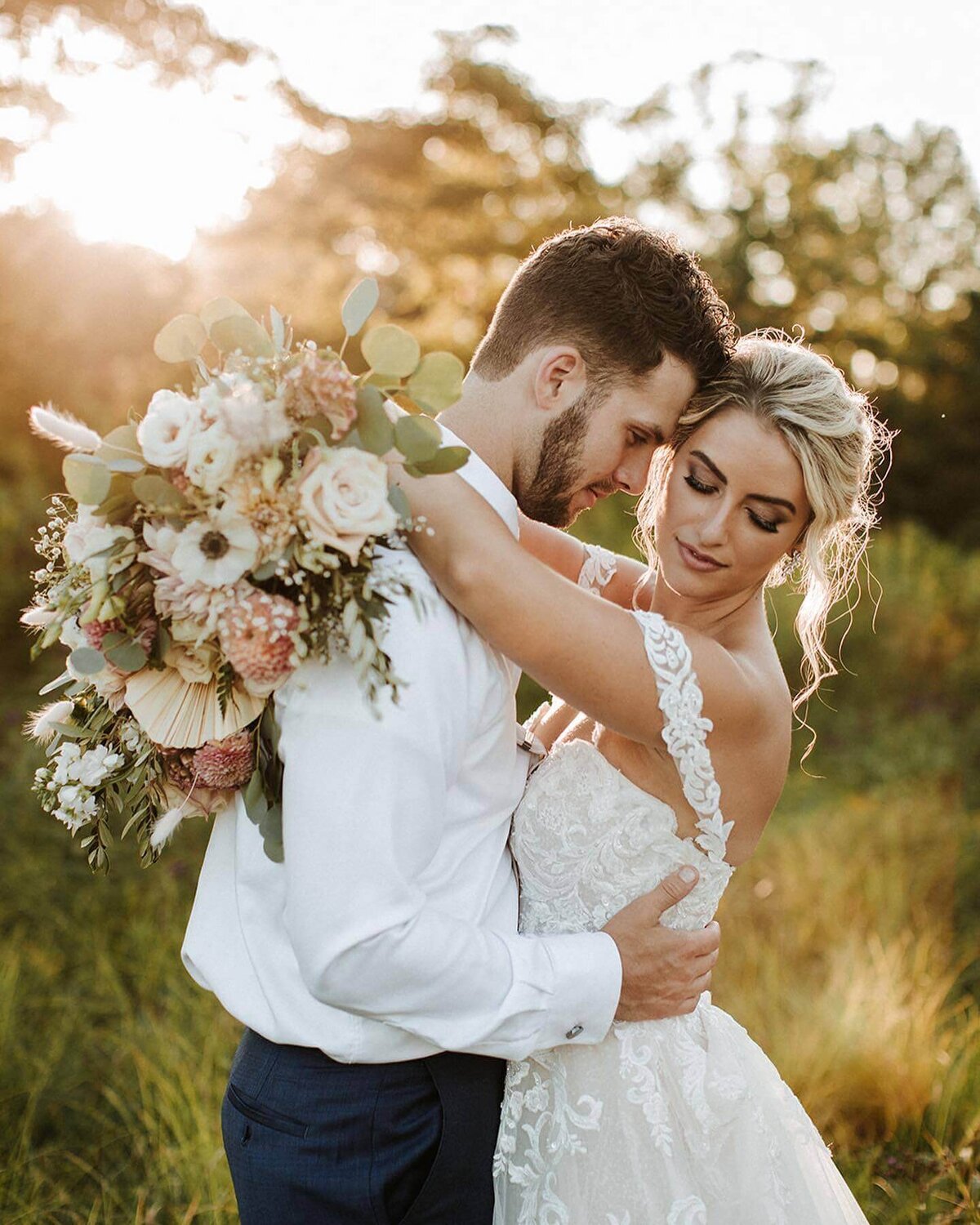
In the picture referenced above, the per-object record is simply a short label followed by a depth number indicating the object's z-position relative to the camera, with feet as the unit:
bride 6.51
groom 5.46
